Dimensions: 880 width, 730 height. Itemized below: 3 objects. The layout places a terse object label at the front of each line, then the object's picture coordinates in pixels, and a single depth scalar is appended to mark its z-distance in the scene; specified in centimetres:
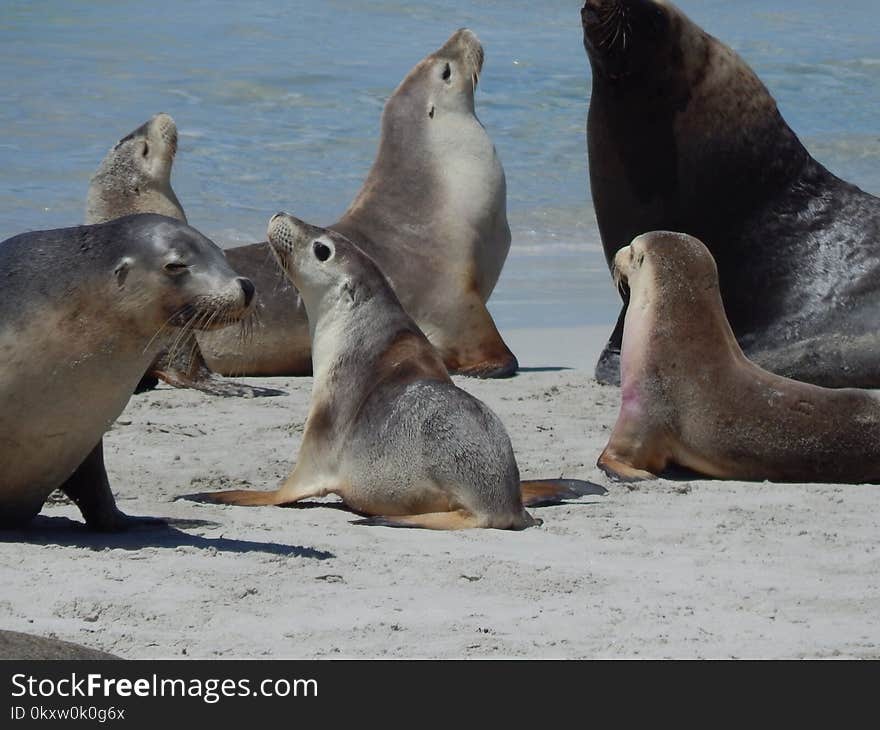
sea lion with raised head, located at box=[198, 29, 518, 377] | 1816
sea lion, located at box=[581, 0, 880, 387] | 1636
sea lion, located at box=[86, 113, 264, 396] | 1778
